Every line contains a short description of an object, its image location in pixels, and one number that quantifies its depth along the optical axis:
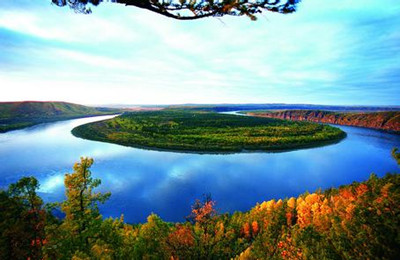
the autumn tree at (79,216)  13.02
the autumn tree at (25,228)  13.05
